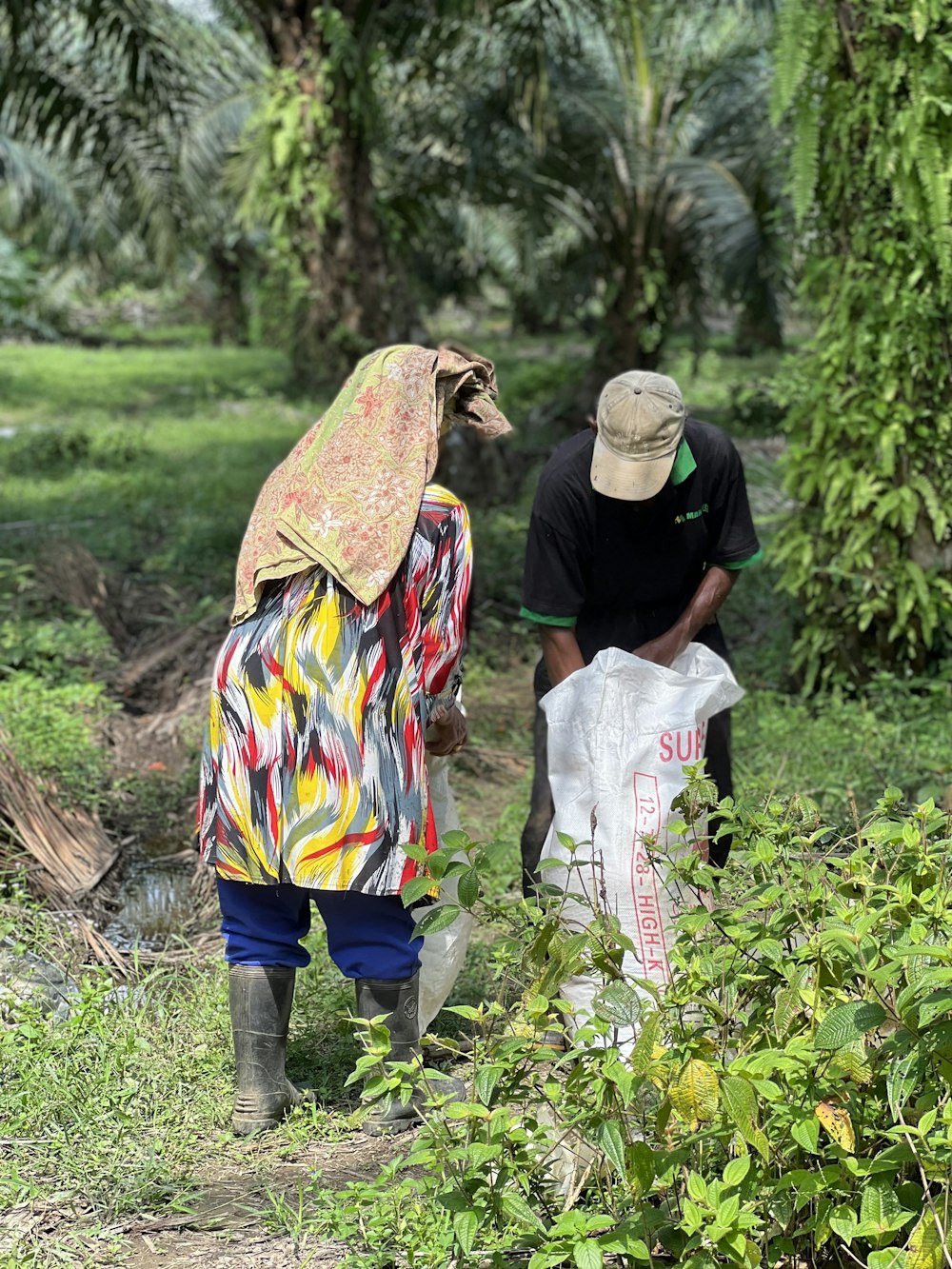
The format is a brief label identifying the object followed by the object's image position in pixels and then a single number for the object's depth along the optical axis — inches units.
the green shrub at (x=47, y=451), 467.8
